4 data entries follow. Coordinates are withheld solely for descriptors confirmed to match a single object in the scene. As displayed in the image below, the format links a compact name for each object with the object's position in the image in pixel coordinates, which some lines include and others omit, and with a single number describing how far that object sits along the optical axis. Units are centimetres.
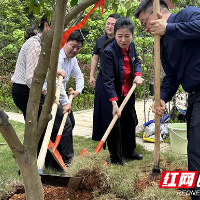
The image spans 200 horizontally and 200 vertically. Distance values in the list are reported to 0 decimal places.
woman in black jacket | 366
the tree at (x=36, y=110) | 152
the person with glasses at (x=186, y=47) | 226
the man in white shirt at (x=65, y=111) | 359
